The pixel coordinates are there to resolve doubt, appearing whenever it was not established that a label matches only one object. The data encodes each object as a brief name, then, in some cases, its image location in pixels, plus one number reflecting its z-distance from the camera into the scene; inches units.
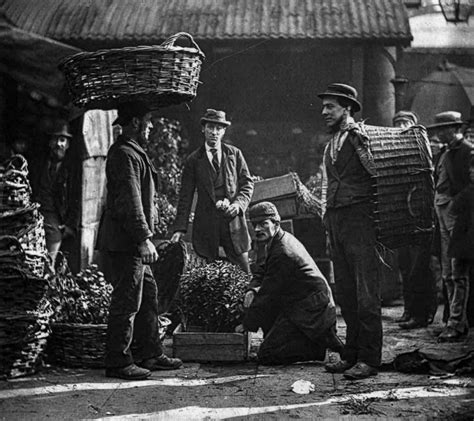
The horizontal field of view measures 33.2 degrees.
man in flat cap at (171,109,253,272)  328.8
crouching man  267.3
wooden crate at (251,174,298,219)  411.8
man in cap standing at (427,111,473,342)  311.7
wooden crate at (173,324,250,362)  270.1
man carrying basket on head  243.8
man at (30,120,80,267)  322.7
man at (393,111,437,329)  341.4
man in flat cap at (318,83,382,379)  251.0
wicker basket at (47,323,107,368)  260.1
